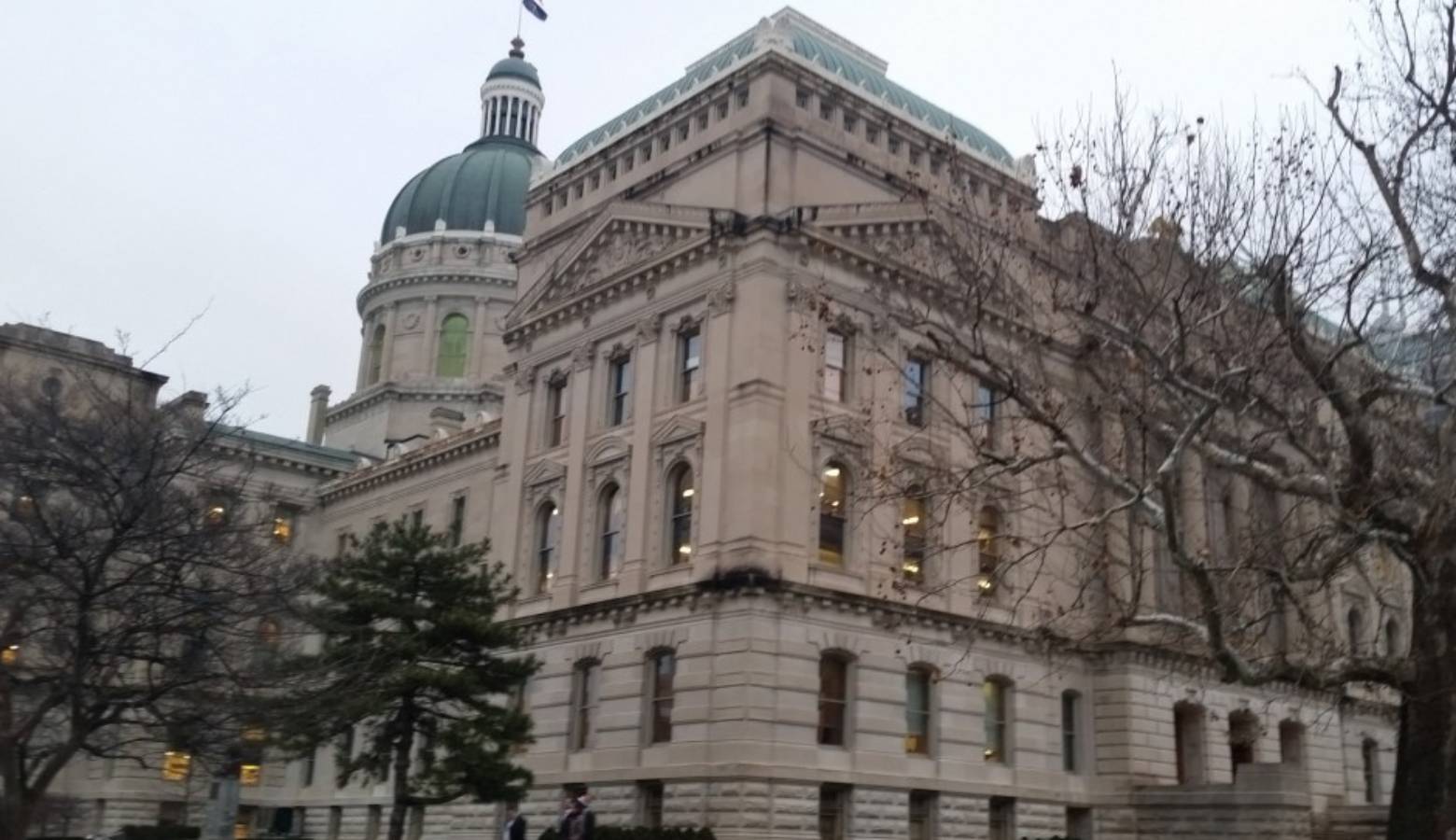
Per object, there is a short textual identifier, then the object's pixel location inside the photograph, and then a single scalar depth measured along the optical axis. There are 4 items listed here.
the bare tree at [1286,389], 18.27
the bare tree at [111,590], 21.97
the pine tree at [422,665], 31.80
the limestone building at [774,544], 34.28
